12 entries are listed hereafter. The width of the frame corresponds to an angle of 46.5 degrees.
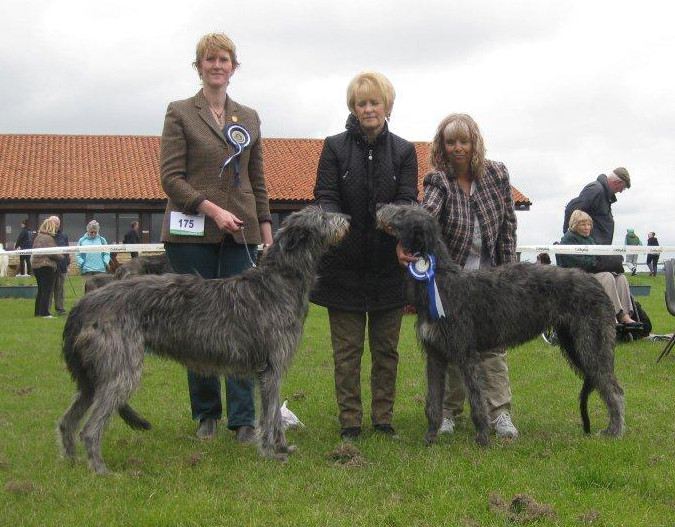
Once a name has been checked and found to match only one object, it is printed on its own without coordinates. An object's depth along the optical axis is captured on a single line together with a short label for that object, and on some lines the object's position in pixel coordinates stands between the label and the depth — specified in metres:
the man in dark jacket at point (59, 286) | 15.49
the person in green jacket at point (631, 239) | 30.48
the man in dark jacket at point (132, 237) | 23.36
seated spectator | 10.86
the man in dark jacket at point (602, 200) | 11.52
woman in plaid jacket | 5.77
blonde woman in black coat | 5.65
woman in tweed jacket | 5.50
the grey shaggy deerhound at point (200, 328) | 4.79
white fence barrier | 10.98
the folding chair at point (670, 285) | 9.73
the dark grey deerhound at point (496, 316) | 5.45
